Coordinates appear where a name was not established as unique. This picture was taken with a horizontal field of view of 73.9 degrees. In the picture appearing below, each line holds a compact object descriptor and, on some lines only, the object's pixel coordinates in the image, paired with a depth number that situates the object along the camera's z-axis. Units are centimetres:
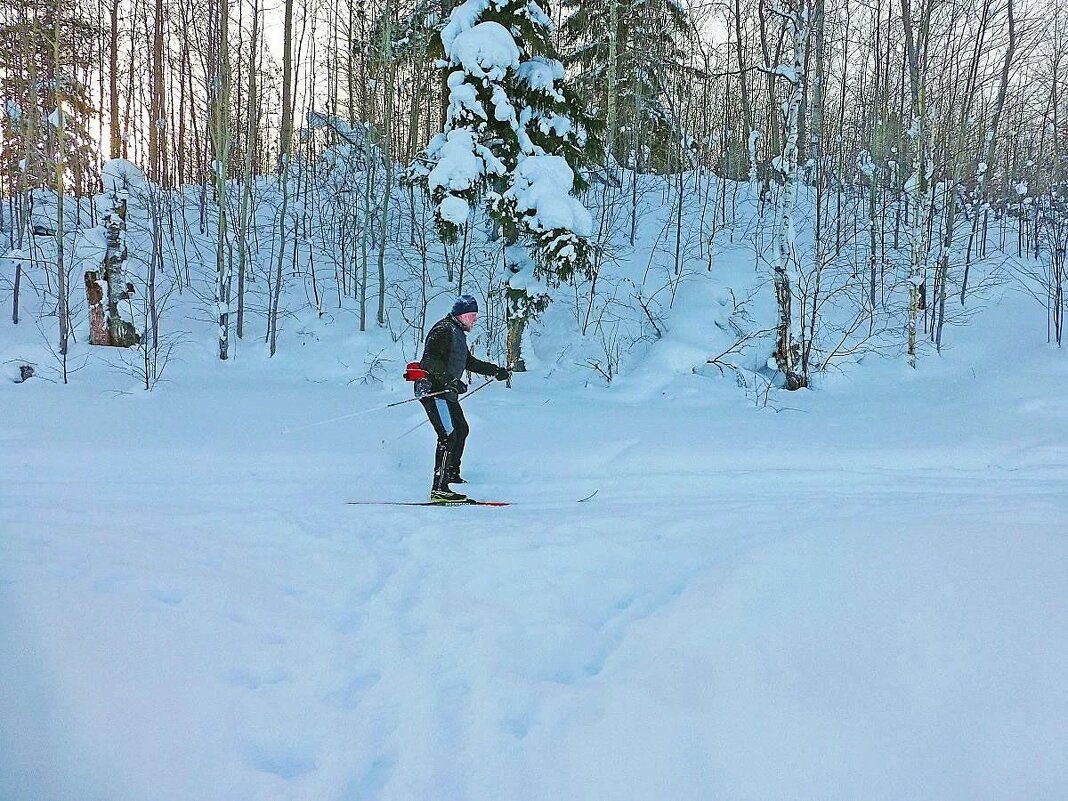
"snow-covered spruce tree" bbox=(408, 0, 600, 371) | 1120
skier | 695
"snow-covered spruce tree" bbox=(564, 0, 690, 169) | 1723
